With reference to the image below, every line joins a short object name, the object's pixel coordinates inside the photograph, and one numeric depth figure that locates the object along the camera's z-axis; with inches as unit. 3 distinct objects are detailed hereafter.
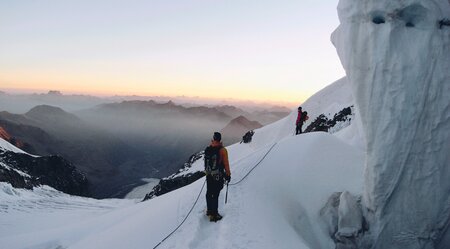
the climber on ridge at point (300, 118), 1211.2
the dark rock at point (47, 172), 2682.1
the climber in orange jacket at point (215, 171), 509.7
